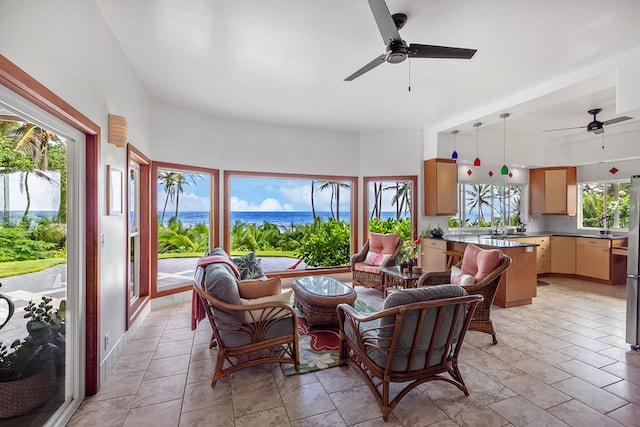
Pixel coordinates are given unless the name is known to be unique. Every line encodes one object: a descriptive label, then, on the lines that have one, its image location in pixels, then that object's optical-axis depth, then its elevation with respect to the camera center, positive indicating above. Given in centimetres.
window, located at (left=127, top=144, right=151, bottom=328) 396 -28
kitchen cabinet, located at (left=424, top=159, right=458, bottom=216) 567 +45
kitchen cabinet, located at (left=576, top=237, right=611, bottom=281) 569 -88
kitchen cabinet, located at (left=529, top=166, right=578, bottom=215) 645 +45
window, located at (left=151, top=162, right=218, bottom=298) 444 -14
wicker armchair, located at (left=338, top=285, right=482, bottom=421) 197 -88
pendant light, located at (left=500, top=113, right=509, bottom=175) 593 +136
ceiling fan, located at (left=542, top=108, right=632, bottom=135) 429 +127
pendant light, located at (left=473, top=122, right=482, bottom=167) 501 +145
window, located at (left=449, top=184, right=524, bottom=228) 647 +14
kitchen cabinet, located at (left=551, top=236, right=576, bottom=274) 622 -88
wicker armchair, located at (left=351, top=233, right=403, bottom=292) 489 -81
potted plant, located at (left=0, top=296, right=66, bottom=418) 169 -91
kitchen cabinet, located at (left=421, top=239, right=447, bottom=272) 540 -79
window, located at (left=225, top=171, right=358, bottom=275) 600 -42
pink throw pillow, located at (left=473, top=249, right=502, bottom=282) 323 -55
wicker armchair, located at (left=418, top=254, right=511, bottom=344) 310 -88
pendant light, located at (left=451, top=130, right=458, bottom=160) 541 +119
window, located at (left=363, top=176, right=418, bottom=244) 593 +13
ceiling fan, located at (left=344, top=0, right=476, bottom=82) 210 +122
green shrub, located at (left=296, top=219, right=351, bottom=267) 626 -73
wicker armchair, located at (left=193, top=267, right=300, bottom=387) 245 -98
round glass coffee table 330 -96
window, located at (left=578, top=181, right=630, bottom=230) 611 +15
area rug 274 -139
